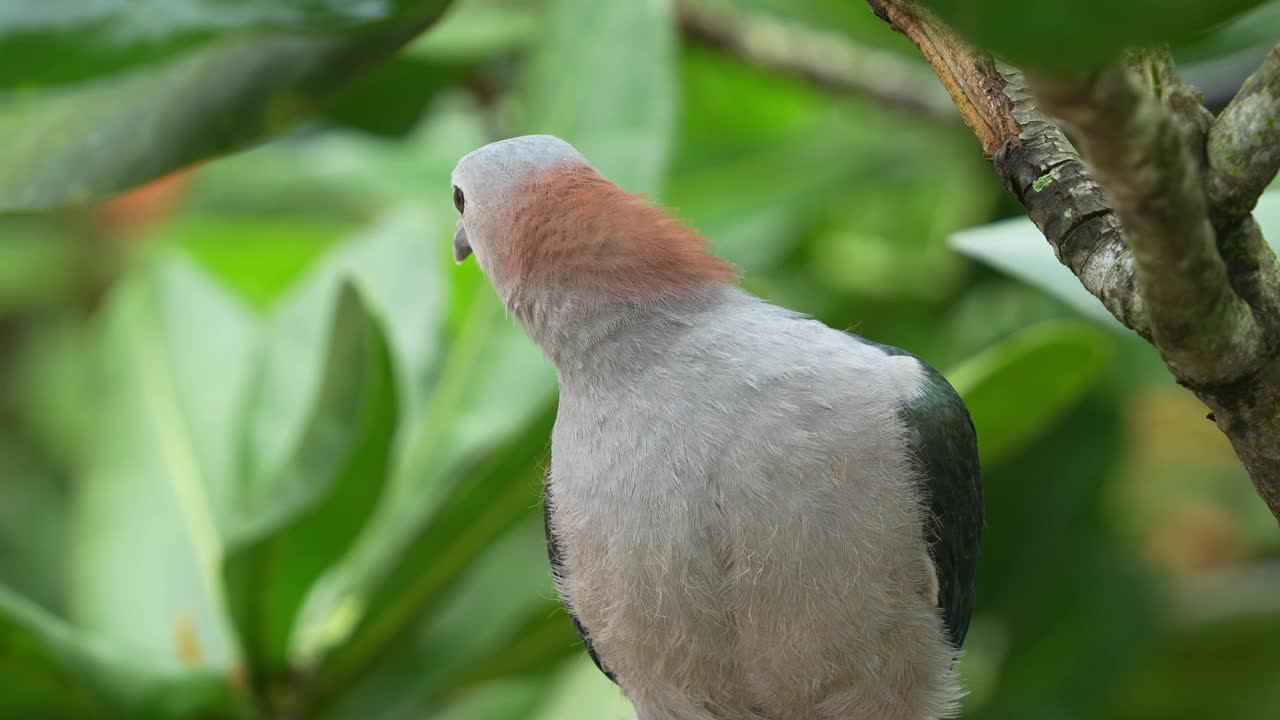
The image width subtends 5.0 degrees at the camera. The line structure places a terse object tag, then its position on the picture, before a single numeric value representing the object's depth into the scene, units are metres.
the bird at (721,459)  3.28
